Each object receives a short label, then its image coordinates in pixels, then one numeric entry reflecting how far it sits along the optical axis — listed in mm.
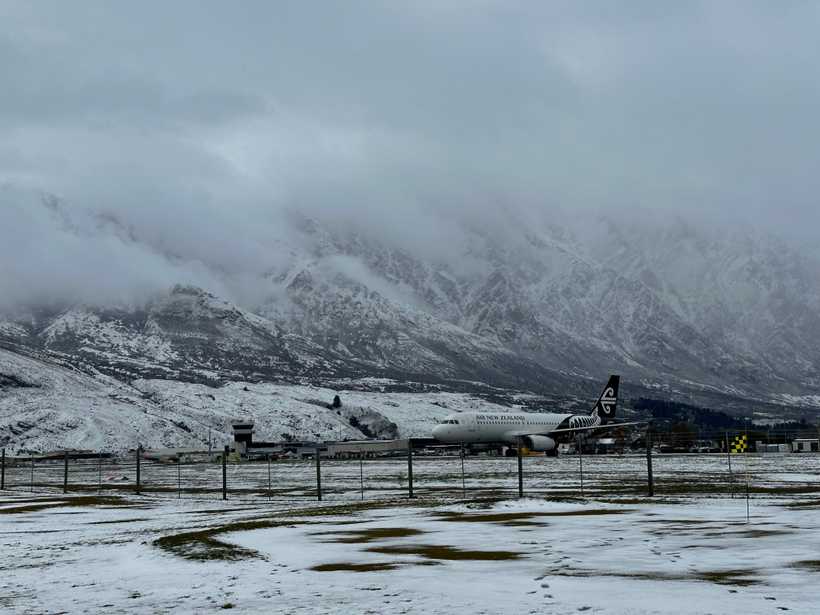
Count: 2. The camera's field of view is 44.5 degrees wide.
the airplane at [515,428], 134125
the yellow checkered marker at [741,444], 51375
